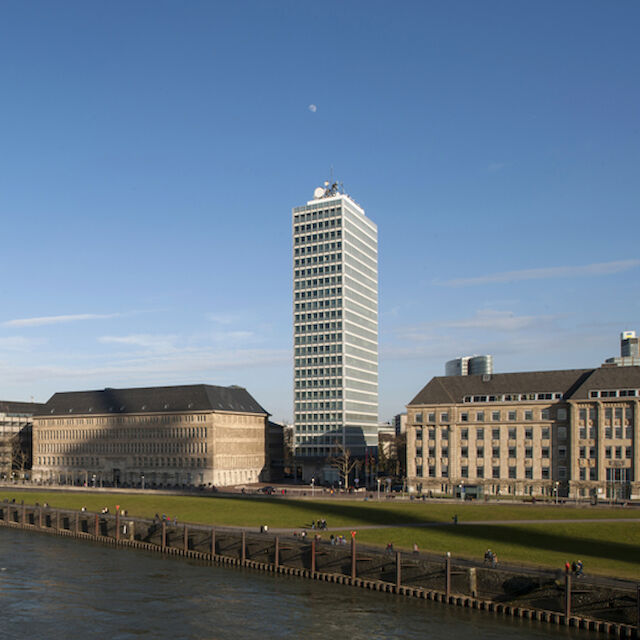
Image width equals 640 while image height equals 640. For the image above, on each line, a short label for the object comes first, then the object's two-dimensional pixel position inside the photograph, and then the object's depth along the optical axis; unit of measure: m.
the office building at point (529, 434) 144.00
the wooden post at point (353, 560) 83.06
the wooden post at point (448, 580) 74.09
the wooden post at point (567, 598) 65.94
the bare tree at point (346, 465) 180.00
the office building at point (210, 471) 197.75
